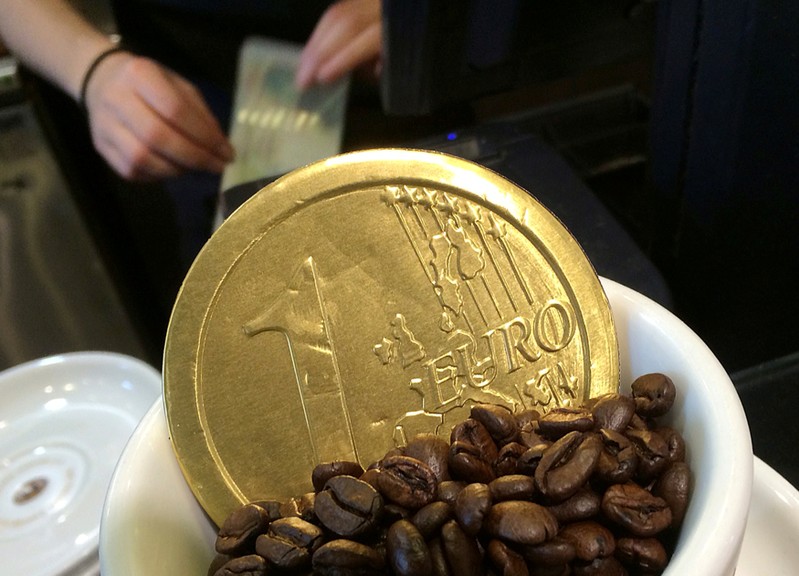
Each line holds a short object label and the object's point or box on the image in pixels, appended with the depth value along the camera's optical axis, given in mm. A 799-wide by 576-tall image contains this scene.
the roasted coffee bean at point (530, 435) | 143
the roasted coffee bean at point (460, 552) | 126
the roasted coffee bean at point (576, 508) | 132
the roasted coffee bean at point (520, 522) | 125
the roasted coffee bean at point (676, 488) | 132
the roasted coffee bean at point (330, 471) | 142
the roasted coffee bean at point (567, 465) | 129
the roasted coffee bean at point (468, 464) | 137
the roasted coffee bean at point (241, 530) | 135
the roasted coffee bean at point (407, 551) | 125
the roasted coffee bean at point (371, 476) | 141
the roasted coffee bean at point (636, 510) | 128
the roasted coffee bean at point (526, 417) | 149
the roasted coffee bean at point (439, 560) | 126
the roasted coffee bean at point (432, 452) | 141
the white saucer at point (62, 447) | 214
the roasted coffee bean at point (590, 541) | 127
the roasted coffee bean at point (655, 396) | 146
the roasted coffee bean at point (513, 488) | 132
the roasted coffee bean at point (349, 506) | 133
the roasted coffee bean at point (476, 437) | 143
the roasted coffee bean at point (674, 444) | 140
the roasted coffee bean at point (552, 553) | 125
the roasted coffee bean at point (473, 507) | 128
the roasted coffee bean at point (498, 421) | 144
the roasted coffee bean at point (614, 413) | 141
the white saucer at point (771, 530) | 164
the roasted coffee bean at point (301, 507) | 140
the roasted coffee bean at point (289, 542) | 131
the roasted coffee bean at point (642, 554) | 126
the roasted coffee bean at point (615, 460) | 135
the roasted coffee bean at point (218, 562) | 137
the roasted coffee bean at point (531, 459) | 137
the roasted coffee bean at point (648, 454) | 138
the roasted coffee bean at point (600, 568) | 126
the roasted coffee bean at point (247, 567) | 130
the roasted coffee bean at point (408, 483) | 136
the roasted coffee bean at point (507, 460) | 141
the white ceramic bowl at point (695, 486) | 123
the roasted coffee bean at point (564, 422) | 138
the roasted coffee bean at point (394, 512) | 137
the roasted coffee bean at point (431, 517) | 131
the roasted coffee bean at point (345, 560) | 127
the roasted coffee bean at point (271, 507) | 142
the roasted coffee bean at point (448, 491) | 136
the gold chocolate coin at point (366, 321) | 149
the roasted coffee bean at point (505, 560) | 125
